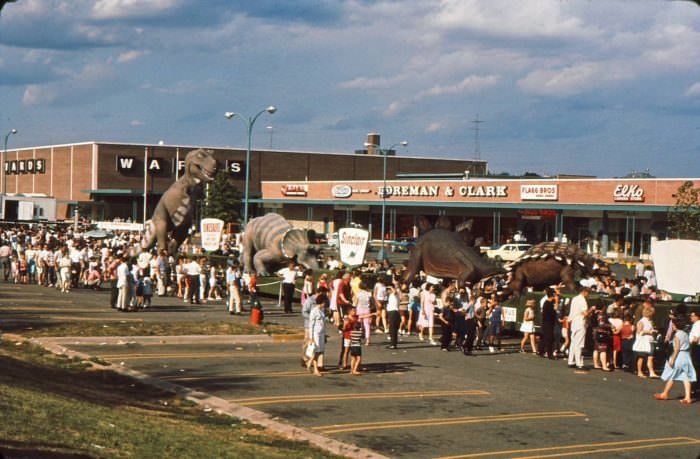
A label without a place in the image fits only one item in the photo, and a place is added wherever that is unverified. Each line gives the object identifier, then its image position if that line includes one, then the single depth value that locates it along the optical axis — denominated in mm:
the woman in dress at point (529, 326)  24125
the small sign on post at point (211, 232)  40112
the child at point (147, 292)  29641
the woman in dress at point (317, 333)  18984
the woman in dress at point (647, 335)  20625
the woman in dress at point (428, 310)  25078
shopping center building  63312
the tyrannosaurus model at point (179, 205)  41156
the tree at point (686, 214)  44375
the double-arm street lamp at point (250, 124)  47219
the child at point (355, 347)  19406
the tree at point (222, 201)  85250
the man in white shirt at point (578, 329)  21453
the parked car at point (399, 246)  73200
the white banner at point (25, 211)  74875
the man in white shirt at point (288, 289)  30938
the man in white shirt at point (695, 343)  18109
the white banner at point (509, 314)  27125
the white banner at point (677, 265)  23500
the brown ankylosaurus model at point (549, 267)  30844
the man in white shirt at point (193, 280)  32719
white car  59050
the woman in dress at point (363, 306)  22844
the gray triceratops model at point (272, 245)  38750
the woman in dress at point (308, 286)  26966
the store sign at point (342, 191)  84938
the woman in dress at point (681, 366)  17688
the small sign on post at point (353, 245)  31509
